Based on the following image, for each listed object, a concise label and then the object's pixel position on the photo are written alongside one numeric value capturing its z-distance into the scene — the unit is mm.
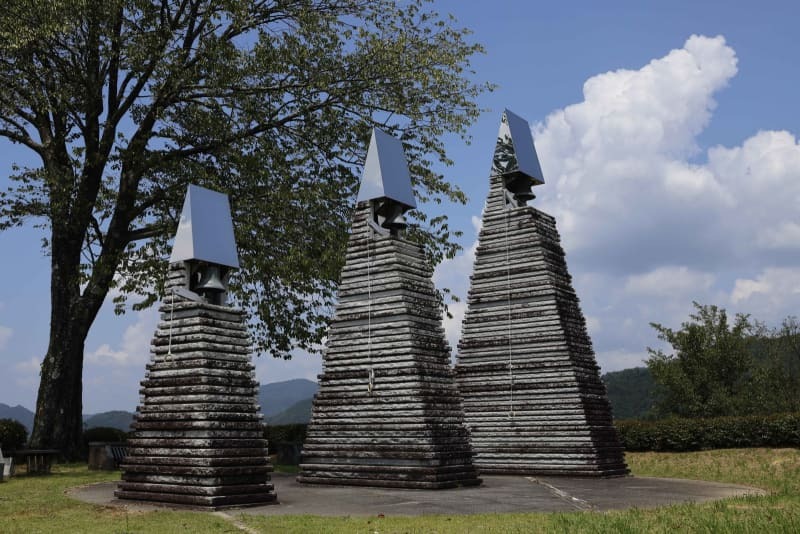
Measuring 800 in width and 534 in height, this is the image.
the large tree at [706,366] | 47469
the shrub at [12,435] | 29109
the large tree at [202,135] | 28656
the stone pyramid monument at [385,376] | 19156
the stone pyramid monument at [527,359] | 23156
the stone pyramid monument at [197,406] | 15953
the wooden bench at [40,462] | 23766
